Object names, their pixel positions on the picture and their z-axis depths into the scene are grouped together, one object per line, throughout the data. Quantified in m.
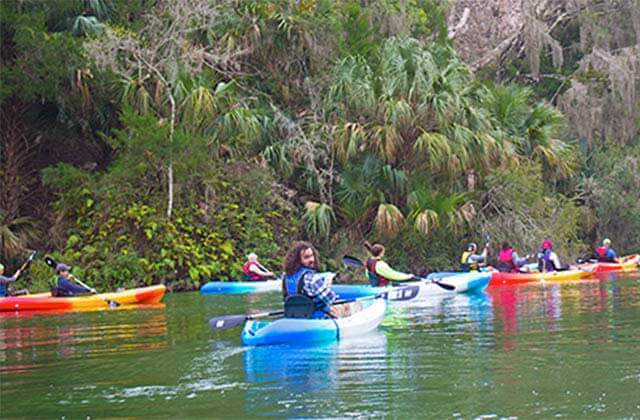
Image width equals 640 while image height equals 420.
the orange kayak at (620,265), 30.80
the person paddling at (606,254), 31.39
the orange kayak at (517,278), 25.77
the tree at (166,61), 28.75
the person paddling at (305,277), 13.58
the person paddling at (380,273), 20.62
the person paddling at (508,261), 26.30
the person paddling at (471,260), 26.25
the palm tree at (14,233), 28.00
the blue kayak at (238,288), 25.67
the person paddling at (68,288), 22.16
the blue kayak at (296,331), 13.82
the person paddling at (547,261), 27.17
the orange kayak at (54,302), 21.70
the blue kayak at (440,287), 20.92
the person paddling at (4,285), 22.34
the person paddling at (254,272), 26.78
